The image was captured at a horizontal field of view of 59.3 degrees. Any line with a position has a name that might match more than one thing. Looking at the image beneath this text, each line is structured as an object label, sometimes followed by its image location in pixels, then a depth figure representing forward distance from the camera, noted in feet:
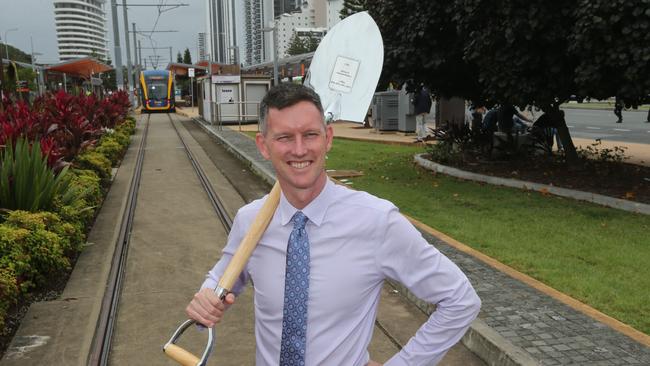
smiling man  5.39
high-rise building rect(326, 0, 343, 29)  473.55
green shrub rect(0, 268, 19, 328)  13.62
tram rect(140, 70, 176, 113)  127.65
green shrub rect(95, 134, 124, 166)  41.83
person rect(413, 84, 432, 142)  55.67
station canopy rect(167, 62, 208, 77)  184.24
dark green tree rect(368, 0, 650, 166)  23.17
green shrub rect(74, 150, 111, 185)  33.56
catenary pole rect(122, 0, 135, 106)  107.04
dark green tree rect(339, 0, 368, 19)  151.02
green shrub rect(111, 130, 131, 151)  52.67
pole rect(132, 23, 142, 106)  138.45
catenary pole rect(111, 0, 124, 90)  88.53
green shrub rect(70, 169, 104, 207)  25.83
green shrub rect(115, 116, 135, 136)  60.83
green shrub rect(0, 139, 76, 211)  19.19
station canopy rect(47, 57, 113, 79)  84.66
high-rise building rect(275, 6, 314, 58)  532.73
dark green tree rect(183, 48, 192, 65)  444.14
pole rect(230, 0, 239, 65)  146.82
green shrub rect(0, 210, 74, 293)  16.06
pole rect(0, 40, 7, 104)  30.68
